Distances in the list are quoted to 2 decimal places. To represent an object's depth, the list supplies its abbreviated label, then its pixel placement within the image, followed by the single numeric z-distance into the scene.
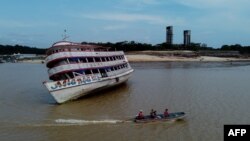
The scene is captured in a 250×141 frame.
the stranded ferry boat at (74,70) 19.13
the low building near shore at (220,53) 106.63
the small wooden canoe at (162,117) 14.96
